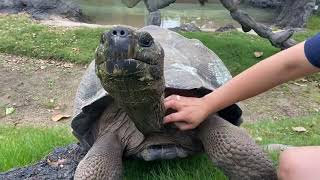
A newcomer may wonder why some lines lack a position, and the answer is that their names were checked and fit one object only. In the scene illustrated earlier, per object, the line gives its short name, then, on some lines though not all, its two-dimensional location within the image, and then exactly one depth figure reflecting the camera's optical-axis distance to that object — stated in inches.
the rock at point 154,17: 140.2
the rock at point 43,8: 219.0
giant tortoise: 38.0
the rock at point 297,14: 216.8
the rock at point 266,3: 293.1
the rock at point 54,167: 52.7
